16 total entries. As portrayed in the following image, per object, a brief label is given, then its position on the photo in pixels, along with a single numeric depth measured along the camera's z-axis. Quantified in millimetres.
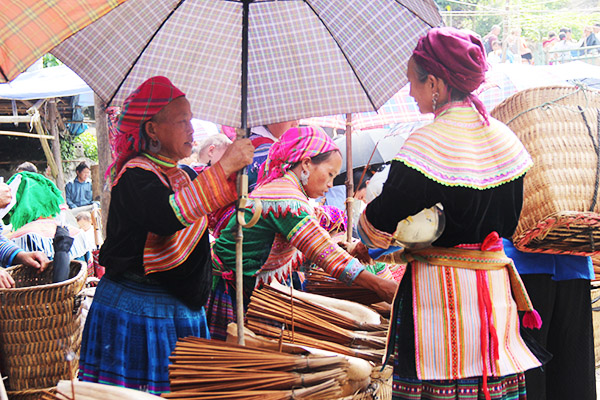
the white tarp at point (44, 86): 9023
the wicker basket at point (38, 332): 3387
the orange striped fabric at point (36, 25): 1663
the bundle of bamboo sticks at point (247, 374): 2023
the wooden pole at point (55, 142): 12797
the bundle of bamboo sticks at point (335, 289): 3172
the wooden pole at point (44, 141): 9850
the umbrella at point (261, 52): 2775
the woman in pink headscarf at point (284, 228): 2949
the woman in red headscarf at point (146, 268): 2418
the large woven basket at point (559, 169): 2904
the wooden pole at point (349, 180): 3576
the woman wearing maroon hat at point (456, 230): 2207
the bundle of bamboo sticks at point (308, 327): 2602
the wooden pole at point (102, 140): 5125
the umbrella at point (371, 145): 7703
